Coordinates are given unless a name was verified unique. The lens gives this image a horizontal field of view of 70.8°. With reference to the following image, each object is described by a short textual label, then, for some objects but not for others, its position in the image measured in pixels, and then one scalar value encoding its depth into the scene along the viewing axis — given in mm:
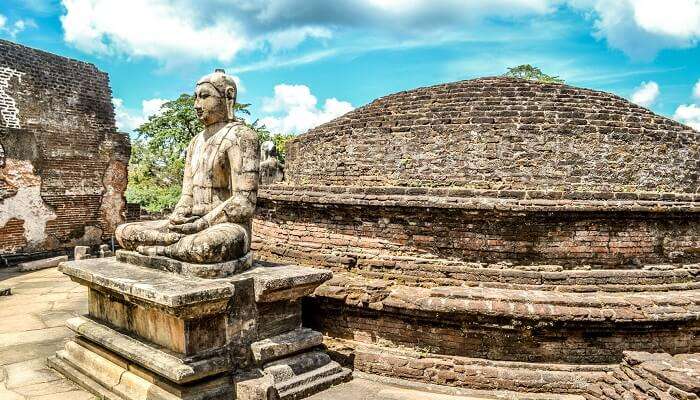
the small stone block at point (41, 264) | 10820
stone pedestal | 3812
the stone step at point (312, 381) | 4180
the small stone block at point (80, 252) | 11781
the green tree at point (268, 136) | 27250
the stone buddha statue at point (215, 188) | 4375
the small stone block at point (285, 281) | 4266
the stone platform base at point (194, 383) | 3879
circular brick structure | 4758
